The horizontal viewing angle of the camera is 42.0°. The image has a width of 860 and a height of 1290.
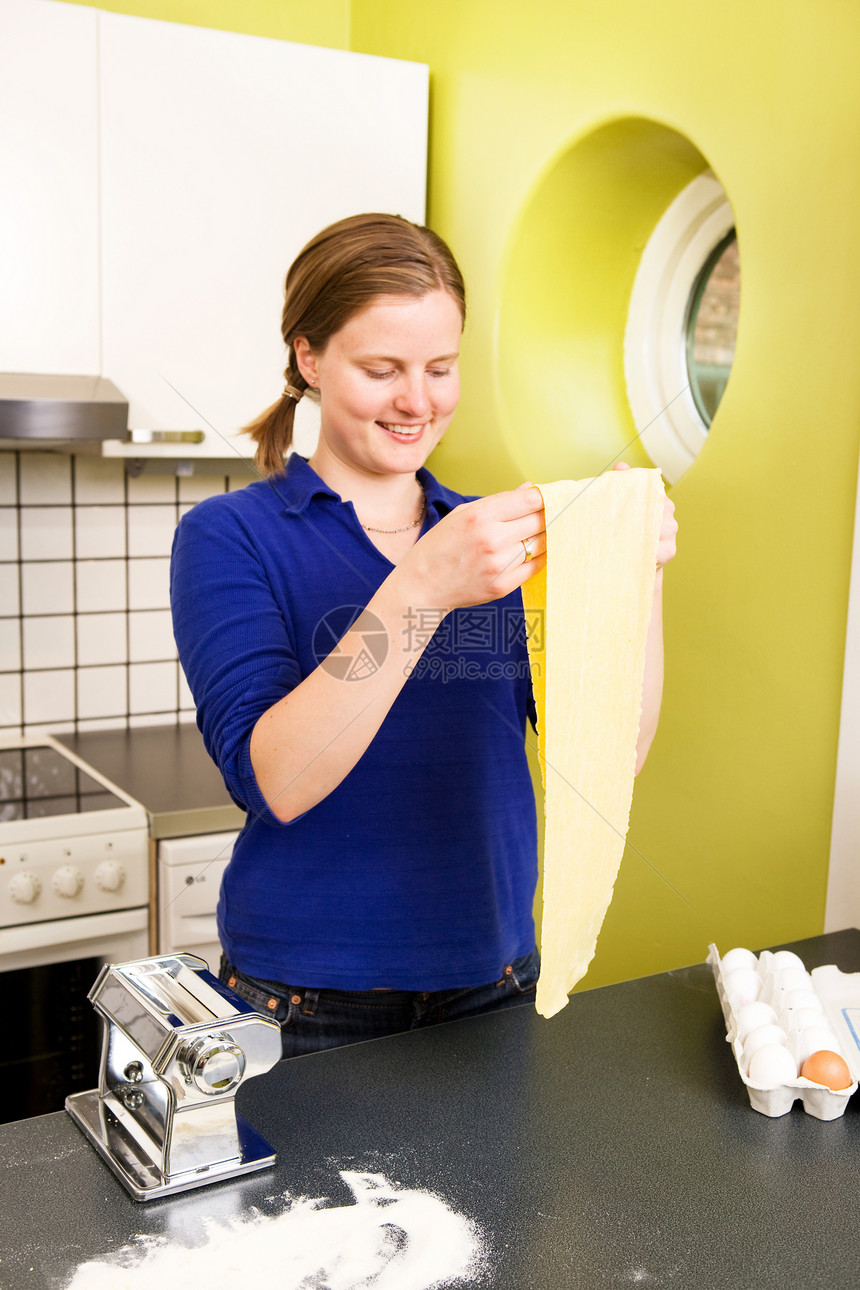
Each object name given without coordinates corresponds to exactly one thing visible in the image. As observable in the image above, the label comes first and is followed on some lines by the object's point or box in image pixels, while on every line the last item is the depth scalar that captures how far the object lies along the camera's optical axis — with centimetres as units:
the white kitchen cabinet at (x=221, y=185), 180
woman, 95
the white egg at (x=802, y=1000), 86
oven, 169
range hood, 169
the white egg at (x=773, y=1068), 77
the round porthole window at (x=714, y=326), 168
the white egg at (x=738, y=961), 94
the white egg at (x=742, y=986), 89
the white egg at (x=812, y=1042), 80
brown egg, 77
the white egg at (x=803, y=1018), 82
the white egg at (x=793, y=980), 89
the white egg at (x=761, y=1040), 80
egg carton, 78
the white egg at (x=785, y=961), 92
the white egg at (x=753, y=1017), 83
